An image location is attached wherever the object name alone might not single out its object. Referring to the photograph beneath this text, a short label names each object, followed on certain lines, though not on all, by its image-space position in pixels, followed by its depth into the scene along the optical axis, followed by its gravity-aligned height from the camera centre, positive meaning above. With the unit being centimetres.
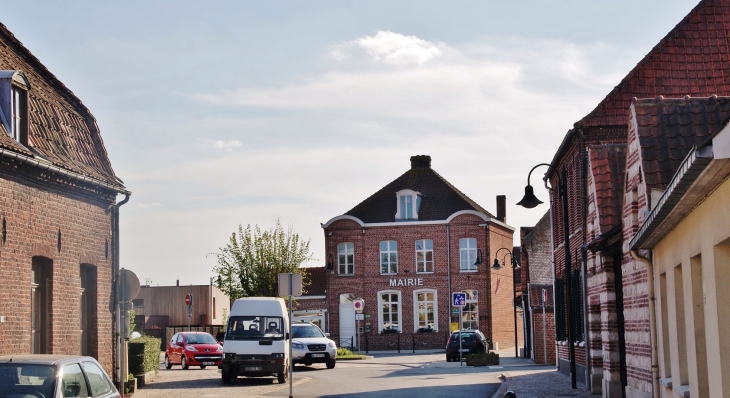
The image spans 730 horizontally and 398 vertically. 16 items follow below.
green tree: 5453 +268
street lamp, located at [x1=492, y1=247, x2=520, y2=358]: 4470 +178
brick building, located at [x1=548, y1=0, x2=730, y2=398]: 2009 +252
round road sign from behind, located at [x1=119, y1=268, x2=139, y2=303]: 2027 +62
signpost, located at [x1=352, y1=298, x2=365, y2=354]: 4888 +20
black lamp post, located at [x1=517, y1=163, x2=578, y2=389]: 2389 +169
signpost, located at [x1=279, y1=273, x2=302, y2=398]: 2183 +61
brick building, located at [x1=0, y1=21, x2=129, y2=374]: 1747 +193
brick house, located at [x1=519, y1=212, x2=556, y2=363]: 3809 +56
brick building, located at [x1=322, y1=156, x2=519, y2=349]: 5956 +238
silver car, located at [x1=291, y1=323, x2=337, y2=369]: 3544 -130
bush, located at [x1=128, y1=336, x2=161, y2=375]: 2502 -97
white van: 2742 -77
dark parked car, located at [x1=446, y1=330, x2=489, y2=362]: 4069 -151
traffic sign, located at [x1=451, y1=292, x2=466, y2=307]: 3706 +31
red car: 3609 -132
